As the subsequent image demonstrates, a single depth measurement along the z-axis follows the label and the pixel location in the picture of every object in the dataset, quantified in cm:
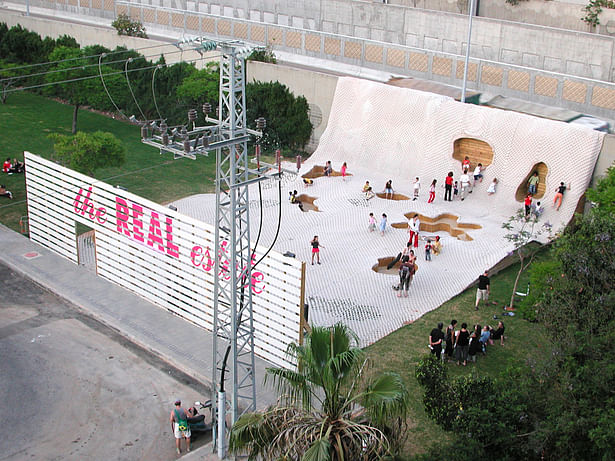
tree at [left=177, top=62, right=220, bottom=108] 4209
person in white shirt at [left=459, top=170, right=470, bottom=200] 3356
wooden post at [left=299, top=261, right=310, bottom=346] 2002
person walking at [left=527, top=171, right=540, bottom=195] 3247
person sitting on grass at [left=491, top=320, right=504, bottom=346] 2279
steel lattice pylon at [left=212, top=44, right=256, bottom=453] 1562
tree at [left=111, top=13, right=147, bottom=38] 5012
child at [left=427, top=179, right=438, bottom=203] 3309
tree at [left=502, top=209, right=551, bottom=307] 2510
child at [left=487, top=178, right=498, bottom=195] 3322
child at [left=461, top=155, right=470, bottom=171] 3397
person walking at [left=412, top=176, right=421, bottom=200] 3353
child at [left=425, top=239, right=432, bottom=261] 2808
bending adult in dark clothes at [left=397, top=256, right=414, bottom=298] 2556
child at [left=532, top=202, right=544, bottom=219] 3117
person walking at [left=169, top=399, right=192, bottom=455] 1802
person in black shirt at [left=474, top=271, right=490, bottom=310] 2497
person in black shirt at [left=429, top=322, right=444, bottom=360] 2136
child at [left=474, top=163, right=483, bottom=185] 3384
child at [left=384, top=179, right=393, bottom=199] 3347
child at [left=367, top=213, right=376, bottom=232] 3006
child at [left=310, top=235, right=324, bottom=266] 2734
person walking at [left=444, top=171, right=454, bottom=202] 3331
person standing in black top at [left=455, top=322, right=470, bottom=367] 2159
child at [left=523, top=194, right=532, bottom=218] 3103
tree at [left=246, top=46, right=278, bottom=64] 4353
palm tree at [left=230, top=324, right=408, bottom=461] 1329
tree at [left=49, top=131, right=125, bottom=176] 3106
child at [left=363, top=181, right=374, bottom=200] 3359
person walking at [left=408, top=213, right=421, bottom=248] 2905
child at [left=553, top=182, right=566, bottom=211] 3134
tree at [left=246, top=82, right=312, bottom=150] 4069
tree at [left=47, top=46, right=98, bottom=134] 4224
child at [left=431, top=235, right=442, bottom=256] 2842
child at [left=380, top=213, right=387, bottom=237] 2975
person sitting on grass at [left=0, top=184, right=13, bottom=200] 3312
